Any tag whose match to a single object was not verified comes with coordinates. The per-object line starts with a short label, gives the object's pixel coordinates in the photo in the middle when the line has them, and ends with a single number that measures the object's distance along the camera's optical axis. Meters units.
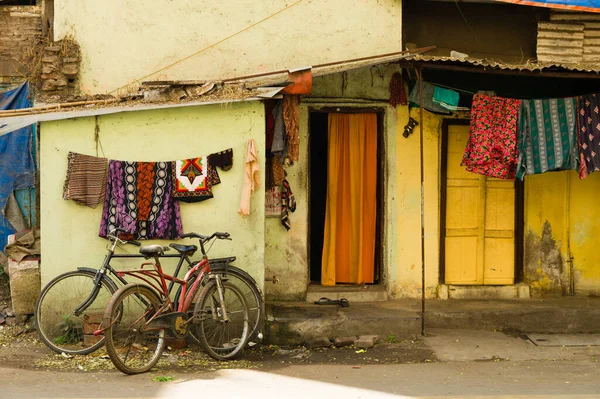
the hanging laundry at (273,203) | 10.70
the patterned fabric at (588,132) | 9.97
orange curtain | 11.09
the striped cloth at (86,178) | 9.06
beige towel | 9.20
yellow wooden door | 11.18
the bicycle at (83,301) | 8.76
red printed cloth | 9.99
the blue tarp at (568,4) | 10.38
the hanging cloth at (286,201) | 10.62
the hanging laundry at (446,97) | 10.33
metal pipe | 9.42
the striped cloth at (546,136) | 10.00
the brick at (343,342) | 9.41
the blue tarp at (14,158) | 10.38
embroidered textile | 9.22
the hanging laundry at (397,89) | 10.82
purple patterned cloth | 9.12
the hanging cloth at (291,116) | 9.42
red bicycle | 7.80
